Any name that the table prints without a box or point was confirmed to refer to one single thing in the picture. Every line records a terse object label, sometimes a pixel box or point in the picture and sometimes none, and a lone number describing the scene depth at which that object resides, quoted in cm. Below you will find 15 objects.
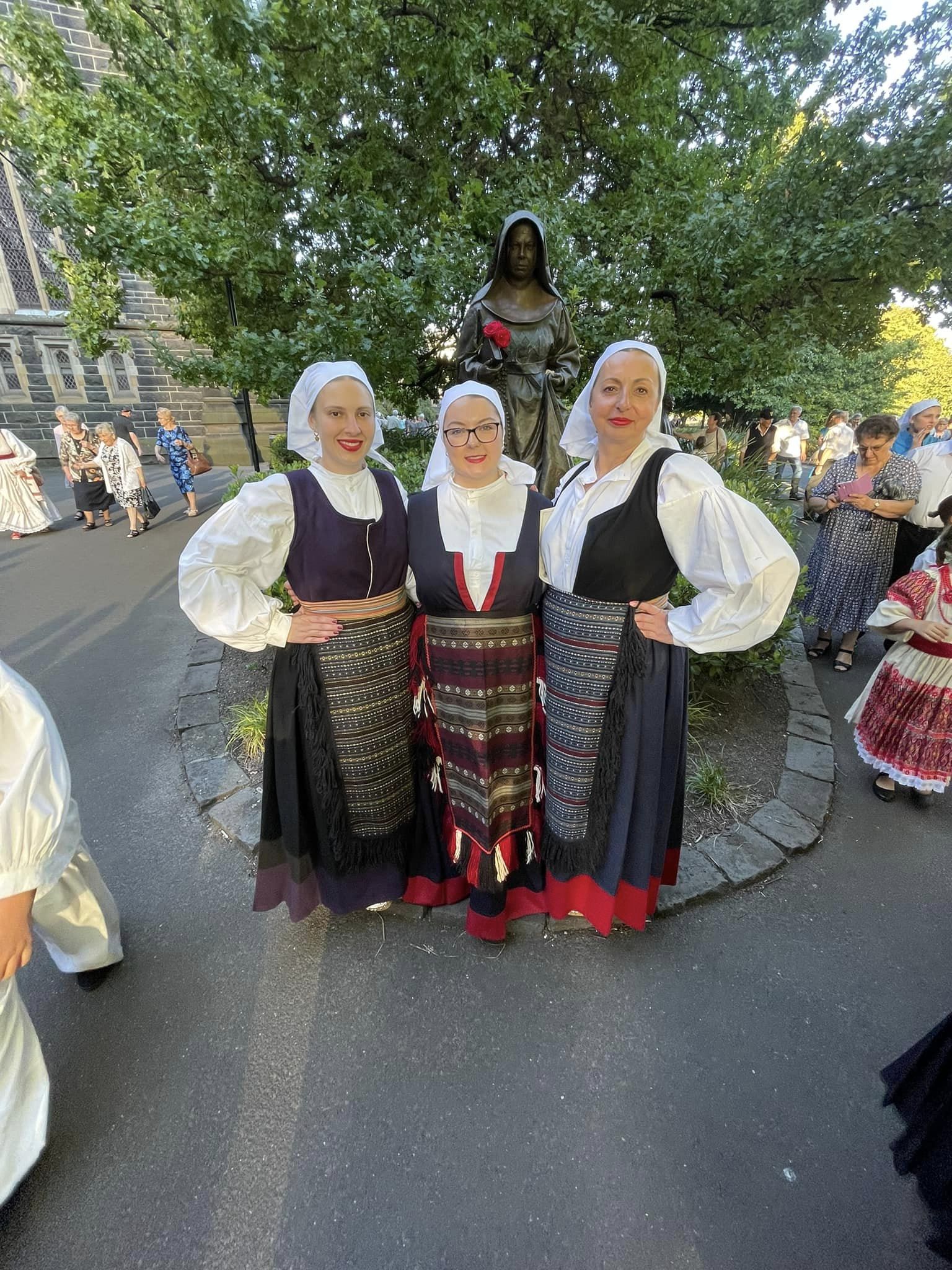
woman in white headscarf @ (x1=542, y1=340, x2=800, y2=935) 176
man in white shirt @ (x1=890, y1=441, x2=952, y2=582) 443
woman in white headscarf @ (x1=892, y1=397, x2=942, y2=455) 553
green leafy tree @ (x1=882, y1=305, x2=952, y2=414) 2397
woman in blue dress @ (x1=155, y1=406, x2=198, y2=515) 971
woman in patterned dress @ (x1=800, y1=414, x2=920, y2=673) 420
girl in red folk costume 300
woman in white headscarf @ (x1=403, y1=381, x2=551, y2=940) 194
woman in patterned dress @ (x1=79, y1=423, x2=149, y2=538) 915
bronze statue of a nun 414
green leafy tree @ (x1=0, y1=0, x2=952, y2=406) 543
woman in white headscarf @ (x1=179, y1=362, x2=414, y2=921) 188
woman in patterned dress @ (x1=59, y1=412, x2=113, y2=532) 930
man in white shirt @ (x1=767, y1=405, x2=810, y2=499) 1215
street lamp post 749
